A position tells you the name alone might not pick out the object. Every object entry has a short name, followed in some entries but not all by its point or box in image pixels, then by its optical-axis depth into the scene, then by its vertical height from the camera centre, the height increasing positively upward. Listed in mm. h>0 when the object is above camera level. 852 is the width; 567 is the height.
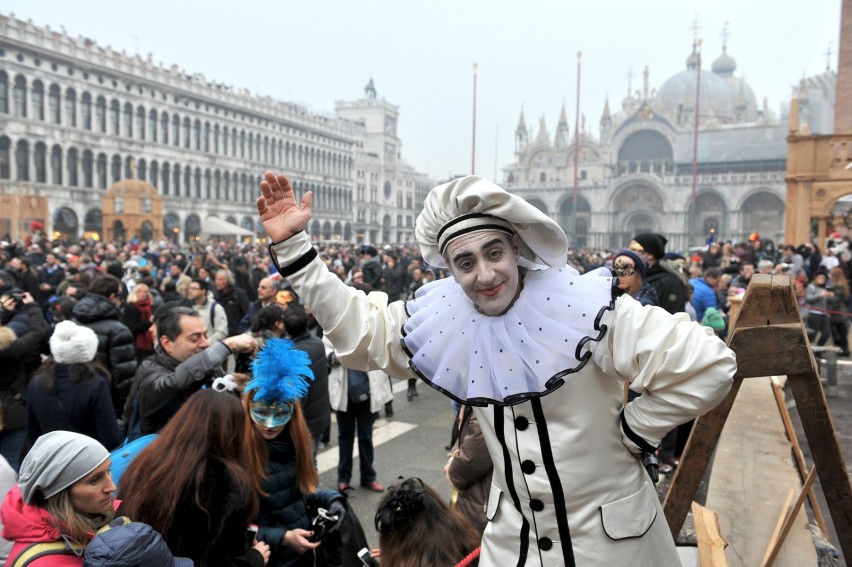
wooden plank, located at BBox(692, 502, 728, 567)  2396 -1150
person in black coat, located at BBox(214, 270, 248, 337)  8156 -716
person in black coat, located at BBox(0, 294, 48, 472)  4223 -1015
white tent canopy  41834 +1370
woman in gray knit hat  1896 -816
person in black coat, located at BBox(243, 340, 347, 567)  2857 -1000
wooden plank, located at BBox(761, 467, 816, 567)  2615 -1172
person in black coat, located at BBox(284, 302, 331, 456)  4562 -914
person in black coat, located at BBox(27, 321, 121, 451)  3658 -881
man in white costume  1694 -308
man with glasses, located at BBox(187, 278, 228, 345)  6426 -668
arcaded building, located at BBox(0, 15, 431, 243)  38531 +8647
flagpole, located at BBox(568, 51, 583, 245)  37500 +8890
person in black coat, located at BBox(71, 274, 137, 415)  4887 -739
